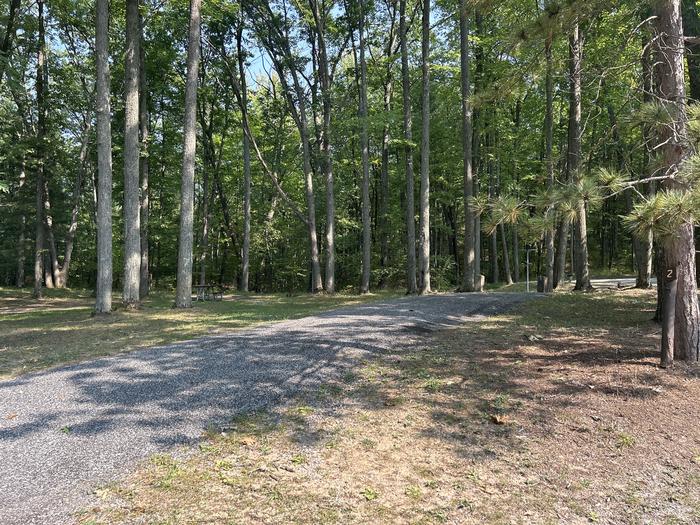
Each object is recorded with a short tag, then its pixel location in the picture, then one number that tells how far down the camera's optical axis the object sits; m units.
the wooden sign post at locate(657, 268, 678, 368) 4.97
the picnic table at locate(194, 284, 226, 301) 16.33
